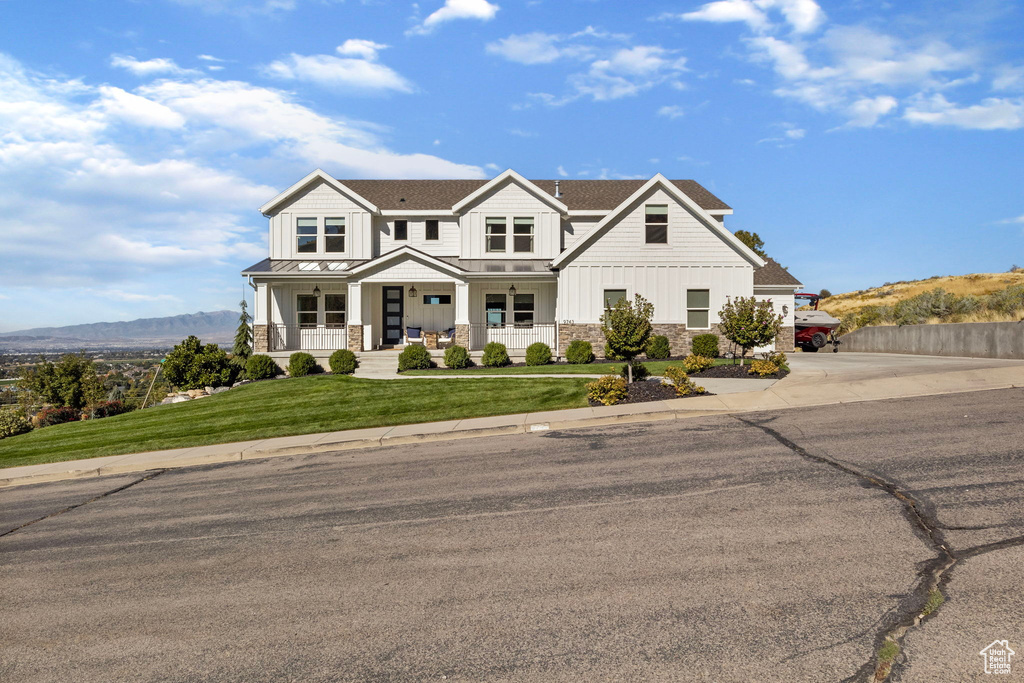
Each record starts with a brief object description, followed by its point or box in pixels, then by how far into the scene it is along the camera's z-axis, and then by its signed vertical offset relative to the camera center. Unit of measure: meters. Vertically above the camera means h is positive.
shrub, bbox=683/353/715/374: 19.28 -0.92
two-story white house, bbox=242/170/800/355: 25.78 +2.89
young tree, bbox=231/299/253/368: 26.11 -0.34
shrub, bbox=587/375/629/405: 14.73 -1.33
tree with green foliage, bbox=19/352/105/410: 26.66 -2.12
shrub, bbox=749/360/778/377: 17.80 -0.96
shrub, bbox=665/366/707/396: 15.02 -1.18
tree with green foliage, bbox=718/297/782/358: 18.95 +0.29
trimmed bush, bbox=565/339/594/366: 23.67 -0.72
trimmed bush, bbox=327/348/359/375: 23.94 -1.07
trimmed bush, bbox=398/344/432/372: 23.50 -0.92
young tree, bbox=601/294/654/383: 16.59 +0.04
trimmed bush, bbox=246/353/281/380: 24.14 -1.25
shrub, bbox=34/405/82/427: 22.61 -2.96
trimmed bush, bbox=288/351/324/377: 24.20 -1.14
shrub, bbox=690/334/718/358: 23.97 -0.46
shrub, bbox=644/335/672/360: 24.19 -0.54
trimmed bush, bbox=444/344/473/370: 23.64 -0.89
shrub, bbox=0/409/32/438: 20.28 -2.91
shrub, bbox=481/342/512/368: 23.89 -0.83
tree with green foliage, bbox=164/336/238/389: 24.06 -1.30
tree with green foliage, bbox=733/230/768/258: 41.00 +6.08
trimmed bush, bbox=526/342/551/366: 23.92 -0.79
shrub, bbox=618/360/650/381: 17.77 -1.06
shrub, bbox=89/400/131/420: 23.31 -2.78
